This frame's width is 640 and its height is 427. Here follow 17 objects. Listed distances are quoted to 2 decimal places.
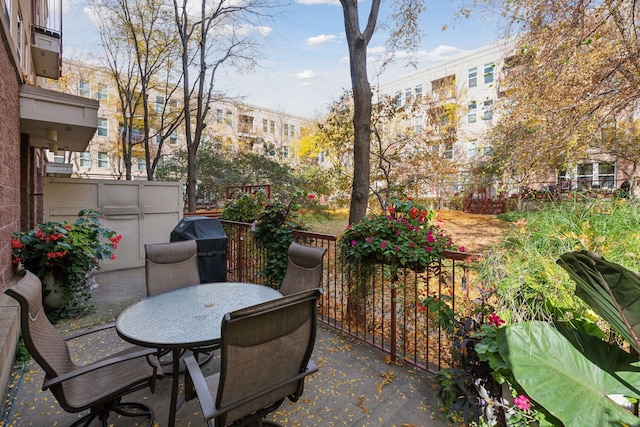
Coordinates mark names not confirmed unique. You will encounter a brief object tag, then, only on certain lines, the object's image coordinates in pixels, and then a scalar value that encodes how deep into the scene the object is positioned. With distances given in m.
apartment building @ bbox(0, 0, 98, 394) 3.37
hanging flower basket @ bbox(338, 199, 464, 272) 2.83
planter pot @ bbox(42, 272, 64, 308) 3.94
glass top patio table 1.95
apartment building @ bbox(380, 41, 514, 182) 17.54
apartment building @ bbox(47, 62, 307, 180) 16.12
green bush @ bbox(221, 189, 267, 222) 6.01
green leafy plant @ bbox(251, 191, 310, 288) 4.29
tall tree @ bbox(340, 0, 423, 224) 4.48
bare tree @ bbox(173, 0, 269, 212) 10.63
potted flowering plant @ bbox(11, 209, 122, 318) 3.81
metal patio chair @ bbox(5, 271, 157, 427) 1.59
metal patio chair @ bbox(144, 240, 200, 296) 3.07
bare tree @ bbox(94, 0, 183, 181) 11.47
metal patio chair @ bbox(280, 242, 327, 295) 2.82
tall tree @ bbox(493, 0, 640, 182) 5.10
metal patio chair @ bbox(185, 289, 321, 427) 1.45
